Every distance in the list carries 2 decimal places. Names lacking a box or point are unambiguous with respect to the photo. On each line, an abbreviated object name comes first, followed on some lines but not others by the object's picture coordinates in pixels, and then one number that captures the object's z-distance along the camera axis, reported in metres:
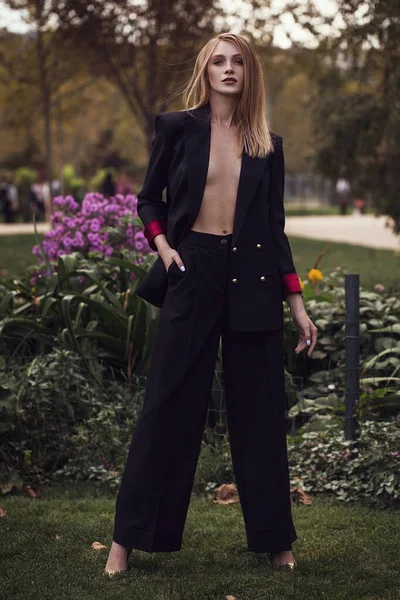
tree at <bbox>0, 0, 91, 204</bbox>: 24.11
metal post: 5.02
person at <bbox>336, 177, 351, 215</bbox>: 37.50
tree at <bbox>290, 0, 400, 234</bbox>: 10.94
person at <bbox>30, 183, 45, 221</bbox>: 32.31
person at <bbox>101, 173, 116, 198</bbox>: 19.88
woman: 3.62
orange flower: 6.57
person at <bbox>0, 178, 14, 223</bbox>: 32.44
